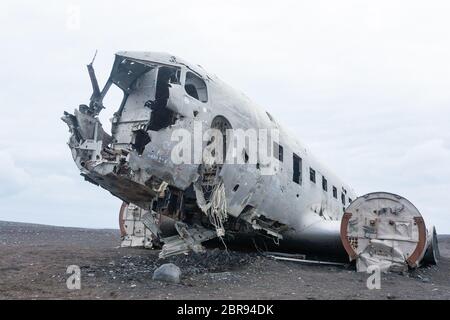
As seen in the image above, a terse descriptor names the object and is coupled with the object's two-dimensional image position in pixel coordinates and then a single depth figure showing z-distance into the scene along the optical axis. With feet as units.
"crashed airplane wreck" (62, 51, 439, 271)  27.35
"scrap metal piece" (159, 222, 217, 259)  28.76
